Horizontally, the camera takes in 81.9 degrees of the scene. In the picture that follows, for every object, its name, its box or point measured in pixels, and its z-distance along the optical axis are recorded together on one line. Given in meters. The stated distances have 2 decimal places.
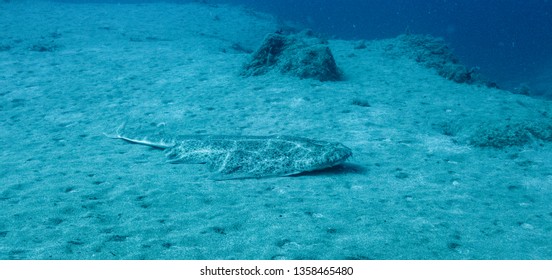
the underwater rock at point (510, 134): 6.50
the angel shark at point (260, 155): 5.04
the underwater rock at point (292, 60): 11.20
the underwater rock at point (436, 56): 11.50
